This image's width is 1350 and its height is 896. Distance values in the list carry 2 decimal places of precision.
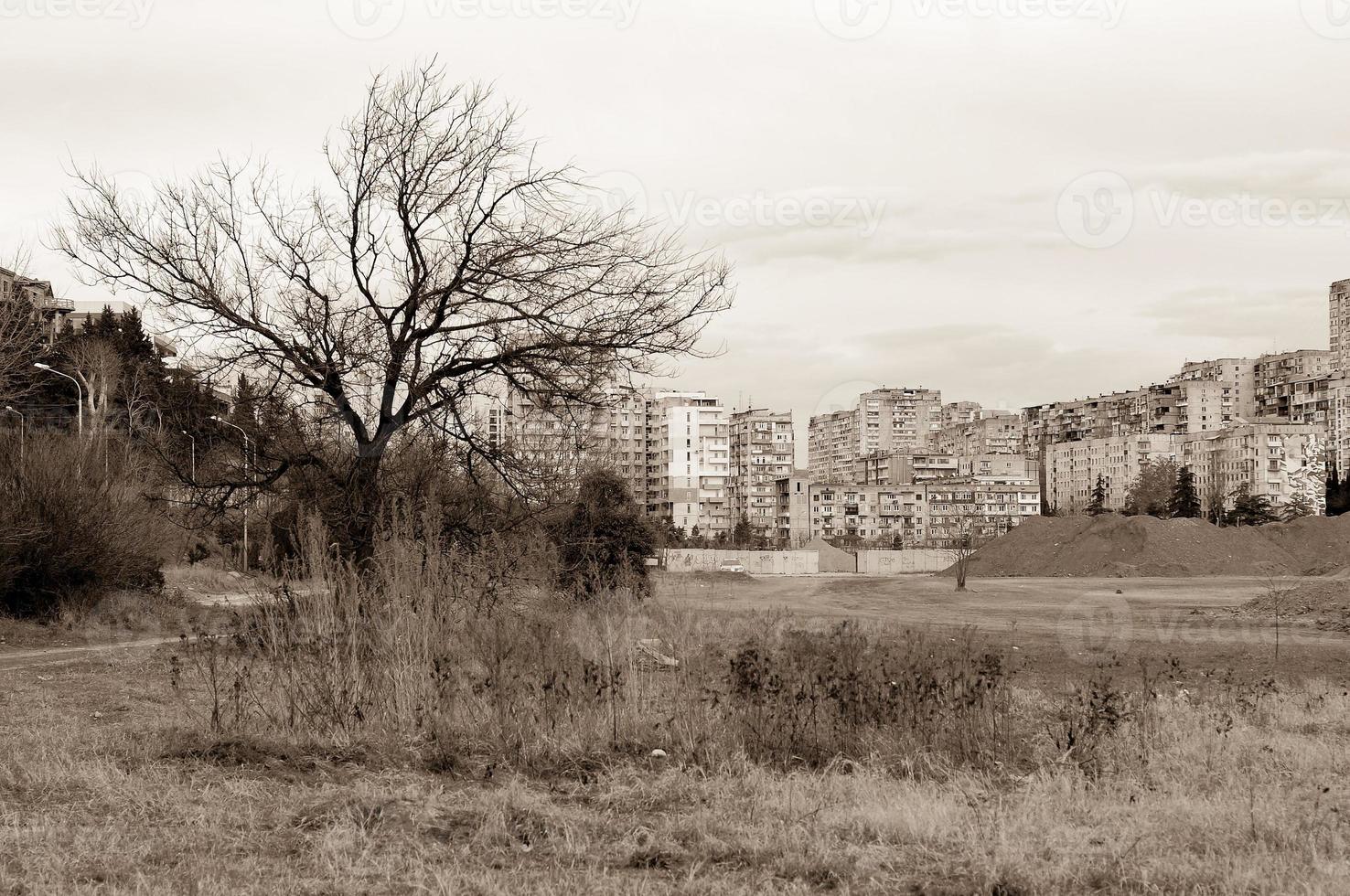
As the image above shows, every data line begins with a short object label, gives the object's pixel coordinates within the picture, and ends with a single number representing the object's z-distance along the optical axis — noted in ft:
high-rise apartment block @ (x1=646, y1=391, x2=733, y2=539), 463.01
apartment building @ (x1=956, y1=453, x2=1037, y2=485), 590.18
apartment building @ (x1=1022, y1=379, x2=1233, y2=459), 637.30
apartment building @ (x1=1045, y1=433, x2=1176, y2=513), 573.74
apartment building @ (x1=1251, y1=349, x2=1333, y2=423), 602.44
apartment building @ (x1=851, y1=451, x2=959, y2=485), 632.38
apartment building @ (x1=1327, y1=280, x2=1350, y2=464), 579.40
